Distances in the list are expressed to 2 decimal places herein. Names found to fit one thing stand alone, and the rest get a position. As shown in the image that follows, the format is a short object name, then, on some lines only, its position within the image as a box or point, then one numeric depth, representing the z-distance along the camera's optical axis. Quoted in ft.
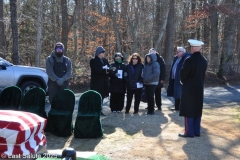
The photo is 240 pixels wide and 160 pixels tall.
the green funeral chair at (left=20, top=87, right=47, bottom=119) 22.25
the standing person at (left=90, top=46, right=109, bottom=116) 27.30
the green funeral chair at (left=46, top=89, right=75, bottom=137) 21.43
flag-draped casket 9.92
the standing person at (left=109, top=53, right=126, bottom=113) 28.81
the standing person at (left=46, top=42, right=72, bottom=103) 24.38
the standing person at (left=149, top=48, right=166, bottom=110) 30.79
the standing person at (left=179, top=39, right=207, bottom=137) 20.51
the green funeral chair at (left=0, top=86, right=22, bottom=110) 22.02
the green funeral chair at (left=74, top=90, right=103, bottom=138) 20.90
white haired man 28.91
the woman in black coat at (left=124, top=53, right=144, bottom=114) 28.78
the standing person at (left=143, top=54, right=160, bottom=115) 28.40
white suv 33.37
